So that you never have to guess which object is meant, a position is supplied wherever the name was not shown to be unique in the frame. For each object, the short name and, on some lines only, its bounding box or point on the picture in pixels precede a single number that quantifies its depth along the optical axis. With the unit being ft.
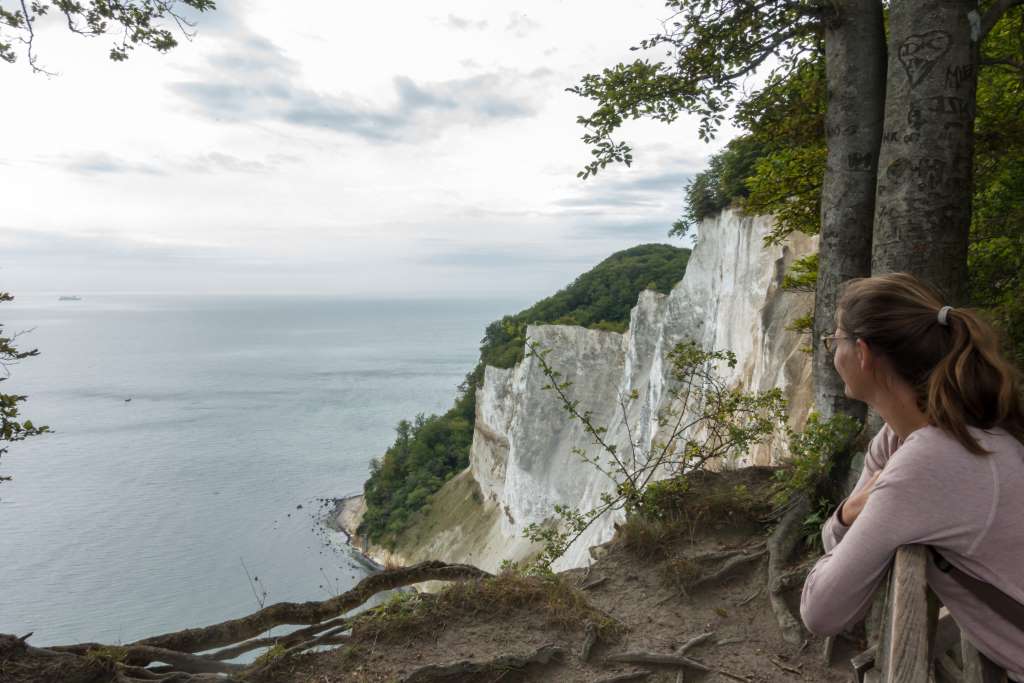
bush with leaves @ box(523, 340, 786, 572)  20.80
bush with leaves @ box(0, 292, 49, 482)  12.32
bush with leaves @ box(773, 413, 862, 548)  15.81
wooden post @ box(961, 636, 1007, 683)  5.30
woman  4.75
